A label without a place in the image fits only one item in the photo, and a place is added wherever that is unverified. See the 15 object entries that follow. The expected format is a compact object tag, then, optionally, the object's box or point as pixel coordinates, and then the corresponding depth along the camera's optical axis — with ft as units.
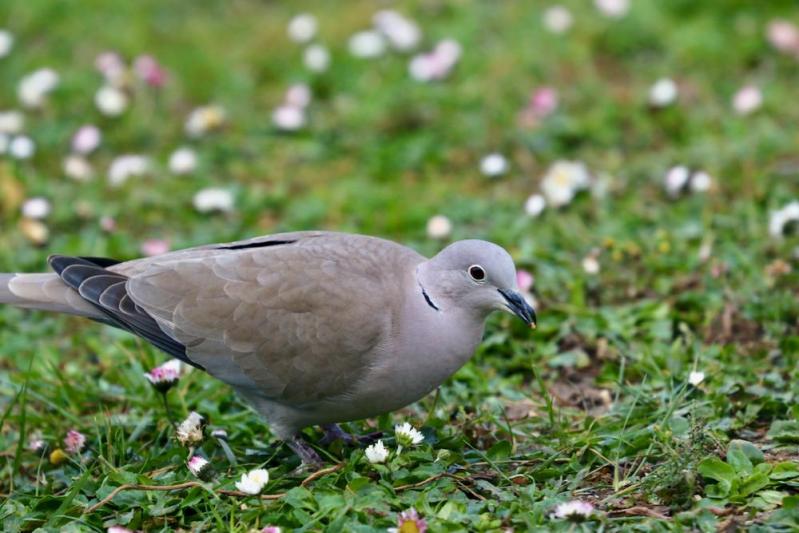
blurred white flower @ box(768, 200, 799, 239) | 33.78
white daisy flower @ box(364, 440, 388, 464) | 23.65
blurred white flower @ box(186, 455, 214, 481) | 24.44
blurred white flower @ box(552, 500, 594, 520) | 21.42
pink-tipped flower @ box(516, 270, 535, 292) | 32.78
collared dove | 24.94
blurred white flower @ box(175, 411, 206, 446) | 25.40
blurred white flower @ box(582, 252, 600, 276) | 33.76
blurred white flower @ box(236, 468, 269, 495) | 23.04
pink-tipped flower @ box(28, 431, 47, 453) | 26.94
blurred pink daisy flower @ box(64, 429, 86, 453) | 26.43
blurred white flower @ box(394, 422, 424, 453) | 24.22
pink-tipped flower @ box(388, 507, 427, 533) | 21.30
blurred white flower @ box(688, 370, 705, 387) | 26.08
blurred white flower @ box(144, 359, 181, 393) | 26.45
